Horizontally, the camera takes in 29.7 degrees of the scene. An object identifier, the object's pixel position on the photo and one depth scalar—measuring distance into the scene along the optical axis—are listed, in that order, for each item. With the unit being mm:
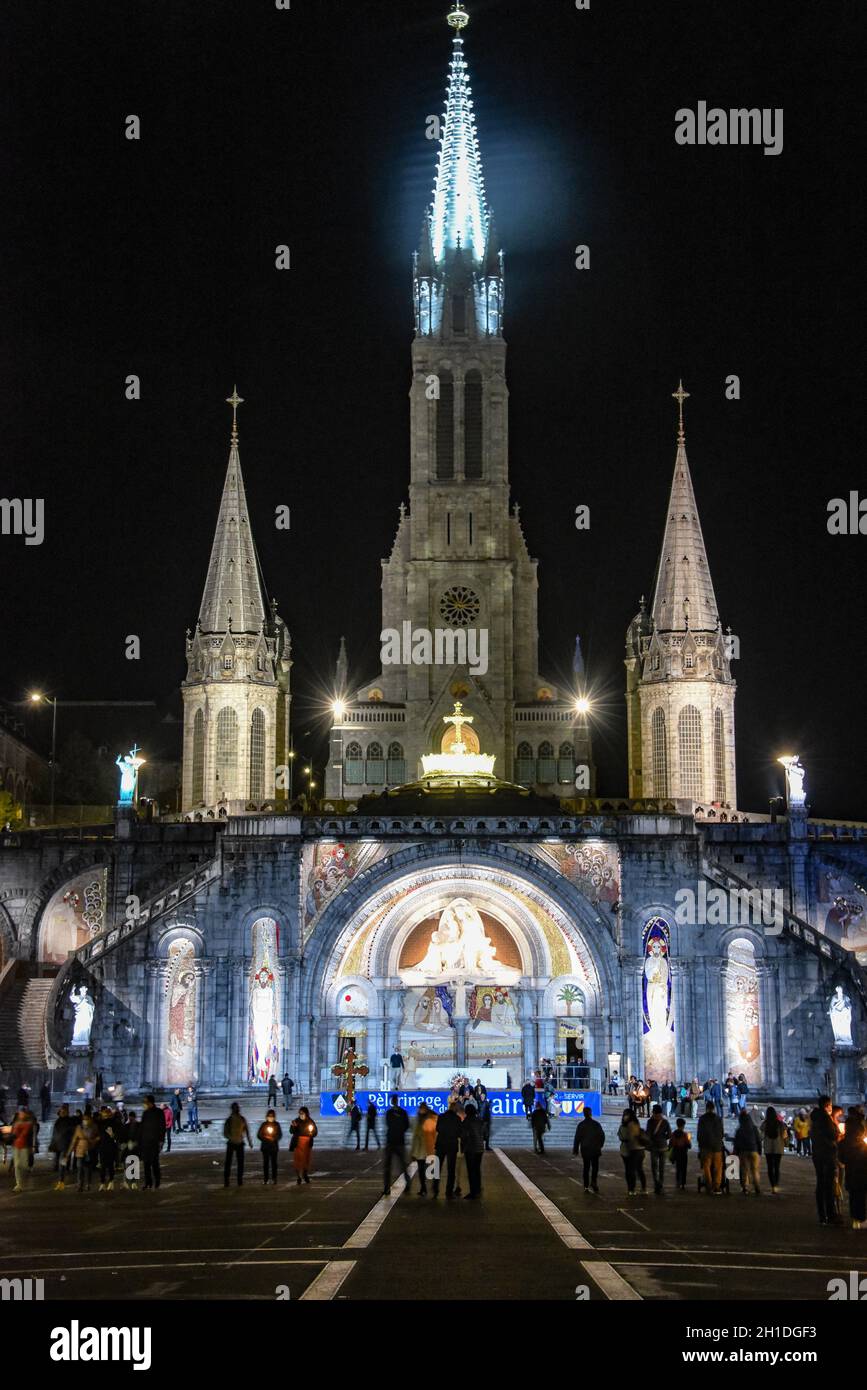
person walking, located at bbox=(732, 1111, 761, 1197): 28328
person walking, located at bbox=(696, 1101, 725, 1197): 28312
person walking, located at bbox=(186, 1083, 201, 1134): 43875
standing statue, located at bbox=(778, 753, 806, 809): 59781
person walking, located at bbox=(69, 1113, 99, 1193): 29953
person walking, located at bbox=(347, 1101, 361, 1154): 40156
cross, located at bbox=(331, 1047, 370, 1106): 56781
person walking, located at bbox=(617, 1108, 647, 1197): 27938
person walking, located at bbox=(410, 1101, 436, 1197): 27250
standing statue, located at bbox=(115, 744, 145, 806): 61281
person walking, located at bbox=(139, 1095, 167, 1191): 29078
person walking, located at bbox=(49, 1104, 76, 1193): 31609
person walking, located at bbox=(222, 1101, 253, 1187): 29156
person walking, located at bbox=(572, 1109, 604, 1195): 27906
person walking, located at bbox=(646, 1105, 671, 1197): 29031
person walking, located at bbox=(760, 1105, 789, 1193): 29625
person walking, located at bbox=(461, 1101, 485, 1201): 26656
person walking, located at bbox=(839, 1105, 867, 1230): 22266
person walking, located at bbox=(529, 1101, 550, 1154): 38000
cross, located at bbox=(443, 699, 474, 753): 68625
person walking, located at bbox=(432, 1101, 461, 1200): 26672
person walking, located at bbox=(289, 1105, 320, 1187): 29688
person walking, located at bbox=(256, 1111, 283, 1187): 29350
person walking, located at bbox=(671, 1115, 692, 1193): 29938
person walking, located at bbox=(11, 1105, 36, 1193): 30281
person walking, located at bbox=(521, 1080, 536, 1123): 43819
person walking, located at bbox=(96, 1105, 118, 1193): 30162
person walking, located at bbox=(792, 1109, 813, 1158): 37406
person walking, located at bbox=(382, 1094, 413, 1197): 27625
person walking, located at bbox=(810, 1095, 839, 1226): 23141
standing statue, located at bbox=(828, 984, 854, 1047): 53750
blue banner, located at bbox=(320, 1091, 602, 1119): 42312
